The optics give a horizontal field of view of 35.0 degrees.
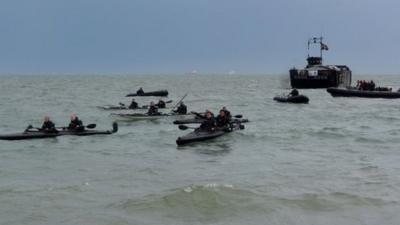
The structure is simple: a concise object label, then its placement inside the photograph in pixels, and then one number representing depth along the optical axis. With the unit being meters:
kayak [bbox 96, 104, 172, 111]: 47.62
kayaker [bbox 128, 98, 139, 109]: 47.88
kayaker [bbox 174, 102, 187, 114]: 43.03
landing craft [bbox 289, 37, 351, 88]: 88.62
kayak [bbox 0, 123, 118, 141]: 30.84
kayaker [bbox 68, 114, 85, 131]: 32.06
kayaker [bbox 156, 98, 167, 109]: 46.68
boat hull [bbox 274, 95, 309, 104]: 58.94
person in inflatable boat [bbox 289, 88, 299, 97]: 60.96
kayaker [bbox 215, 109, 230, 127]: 31.79
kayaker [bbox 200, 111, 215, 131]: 30.47
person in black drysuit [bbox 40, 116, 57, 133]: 31.14
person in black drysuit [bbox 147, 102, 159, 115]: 41.69
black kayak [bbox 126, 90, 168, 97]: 79.75
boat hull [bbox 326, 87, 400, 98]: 64.62
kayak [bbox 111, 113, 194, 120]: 41.81
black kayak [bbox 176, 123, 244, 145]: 28.58
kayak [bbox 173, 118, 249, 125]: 37.24
